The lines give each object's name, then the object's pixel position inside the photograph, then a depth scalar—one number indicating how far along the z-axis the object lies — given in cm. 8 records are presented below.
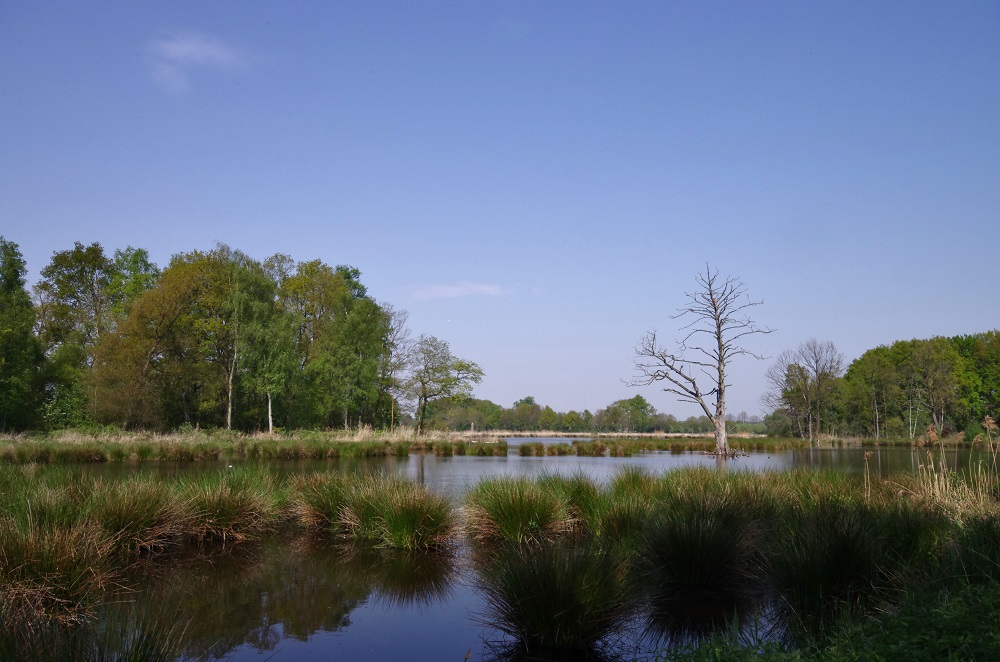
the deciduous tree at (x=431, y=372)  4678
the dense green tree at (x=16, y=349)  3381
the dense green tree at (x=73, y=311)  4041
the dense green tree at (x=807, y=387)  5381
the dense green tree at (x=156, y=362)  3544
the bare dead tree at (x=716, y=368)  2358
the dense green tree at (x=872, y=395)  5984
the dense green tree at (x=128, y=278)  4430
